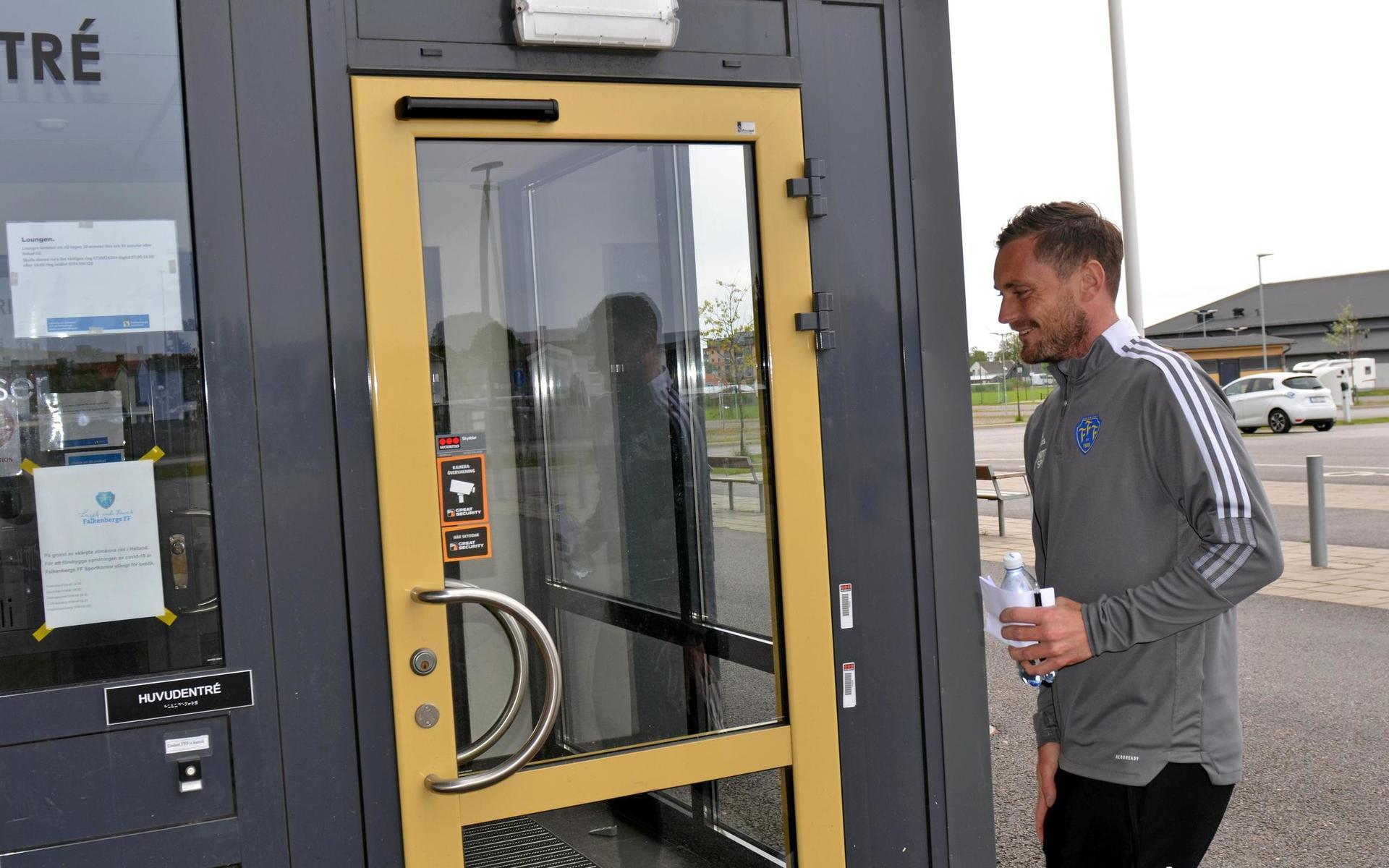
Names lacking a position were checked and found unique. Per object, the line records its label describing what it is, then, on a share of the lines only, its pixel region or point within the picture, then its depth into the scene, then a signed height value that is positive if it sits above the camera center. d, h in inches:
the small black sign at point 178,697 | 92.9 -19.7
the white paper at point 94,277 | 91.5 +13.8
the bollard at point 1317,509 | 386.9 -43.0
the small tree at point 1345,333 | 2084.2 +80.4
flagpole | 355.6 +67.9
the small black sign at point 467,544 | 102.9 -9.8
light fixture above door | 103.3 +35.4
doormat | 105.3 -38.2
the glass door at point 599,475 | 100.7 -4.7
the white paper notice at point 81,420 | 91.9 +2.7
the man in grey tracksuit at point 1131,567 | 92.7 -14.4
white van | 1611.7 +13.5
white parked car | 1114.1 -20.3
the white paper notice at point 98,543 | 92.1 -7.0
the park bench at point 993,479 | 491.5 -34.5
